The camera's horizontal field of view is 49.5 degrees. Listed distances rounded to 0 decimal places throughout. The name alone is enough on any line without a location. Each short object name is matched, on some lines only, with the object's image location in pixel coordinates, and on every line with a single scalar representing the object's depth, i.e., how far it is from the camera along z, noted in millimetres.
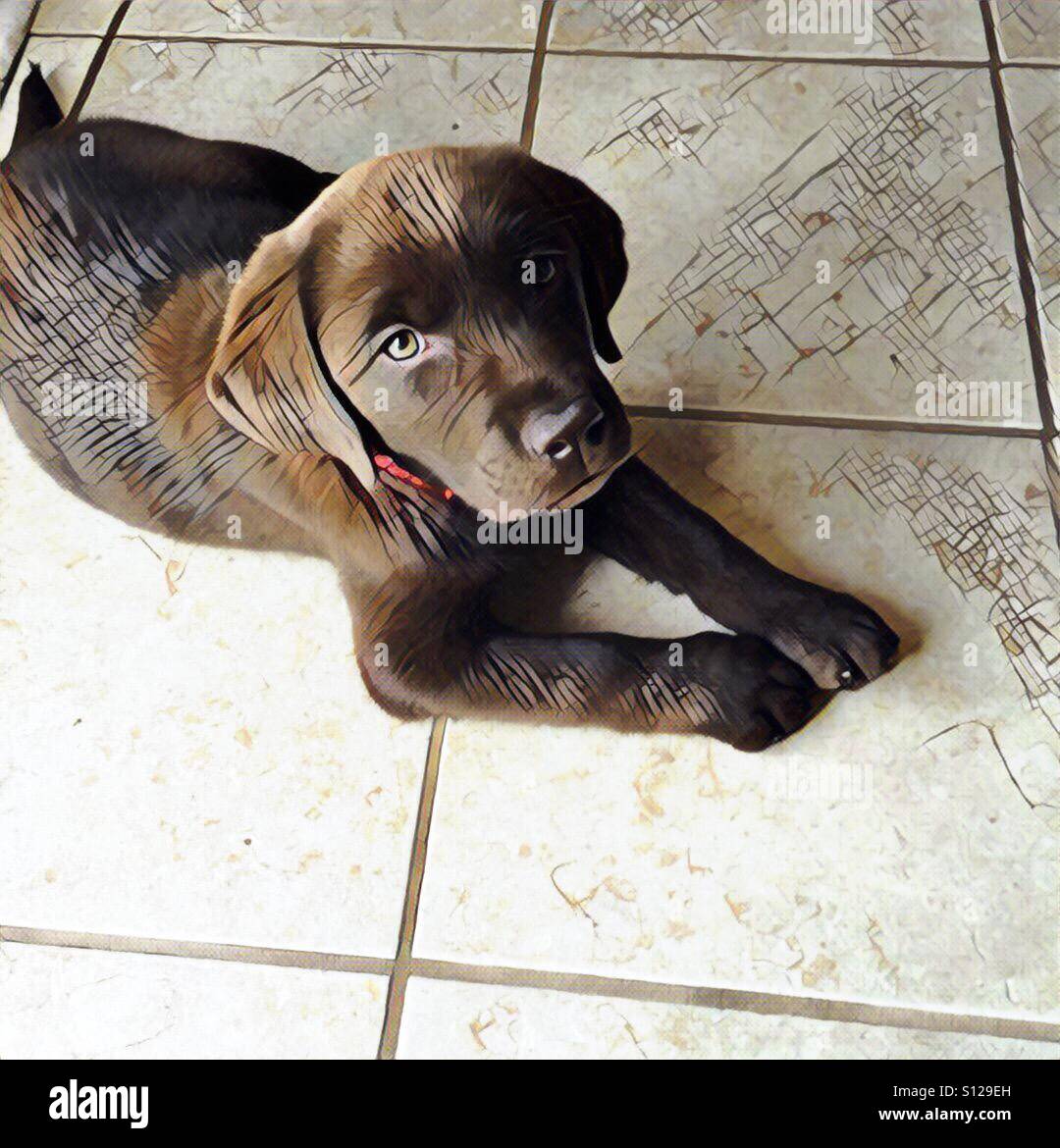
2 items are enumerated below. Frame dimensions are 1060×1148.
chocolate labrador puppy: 799
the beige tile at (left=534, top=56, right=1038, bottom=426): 1221
